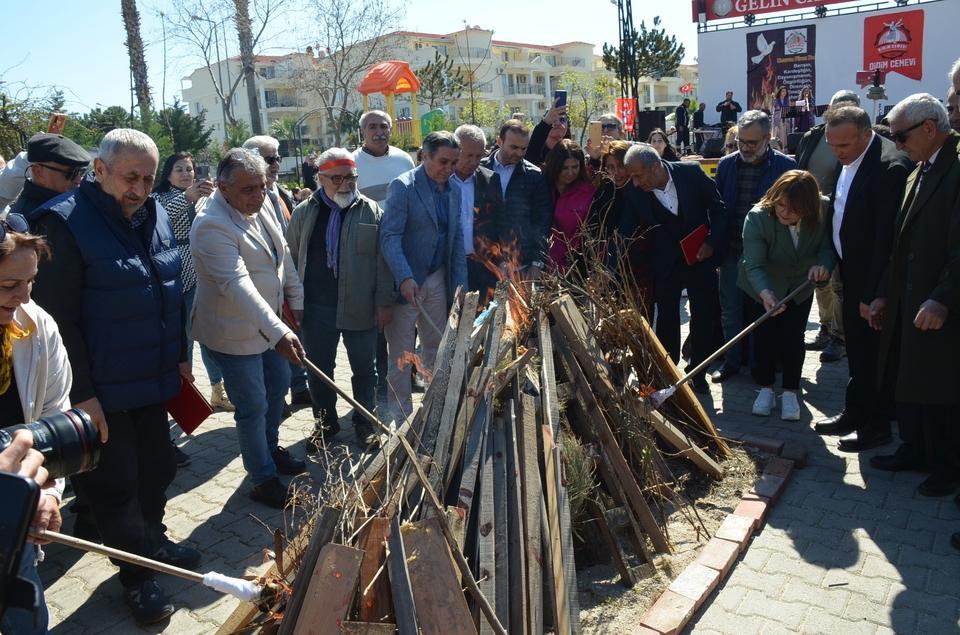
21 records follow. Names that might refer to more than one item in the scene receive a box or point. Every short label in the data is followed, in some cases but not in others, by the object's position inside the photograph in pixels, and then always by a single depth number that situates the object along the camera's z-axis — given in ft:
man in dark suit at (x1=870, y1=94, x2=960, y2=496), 13.28
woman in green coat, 17.11
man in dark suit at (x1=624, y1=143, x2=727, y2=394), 18.93
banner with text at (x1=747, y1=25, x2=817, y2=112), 114.52
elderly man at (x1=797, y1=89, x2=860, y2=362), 20.25
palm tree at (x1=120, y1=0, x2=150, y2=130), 84.99
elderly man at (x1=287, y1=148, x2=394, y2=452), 17.28
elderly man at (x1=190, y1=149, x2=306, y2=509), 13.70
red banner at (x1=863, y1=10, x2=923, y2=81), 106.52
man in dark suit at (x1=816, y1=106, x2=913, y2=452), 15.90
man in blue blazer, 17.29
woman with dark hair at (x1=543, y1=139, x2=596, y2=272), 20.15
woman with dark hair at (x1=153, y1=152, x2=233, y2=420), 18.01
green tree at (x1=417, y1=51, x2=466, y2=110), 187.62
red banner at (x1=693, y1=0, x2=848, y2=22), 115.14
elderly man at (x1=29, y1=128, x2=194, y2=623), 10.87
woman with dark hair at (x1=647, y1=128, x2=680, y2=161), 27.94
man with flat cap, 14.69
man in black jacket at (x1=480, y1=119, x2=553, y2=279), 19.62
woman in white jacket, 8.29
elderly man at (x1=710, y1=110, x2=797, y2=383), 19.79
